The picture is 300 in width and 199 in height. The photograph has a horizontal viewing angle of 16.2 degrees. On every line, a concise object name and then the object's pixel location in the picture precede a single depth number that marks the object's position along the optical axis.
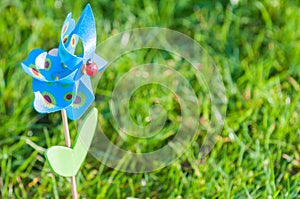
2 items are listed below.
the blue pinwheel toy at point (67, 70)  0.82
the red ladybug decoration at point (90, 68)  0.82
